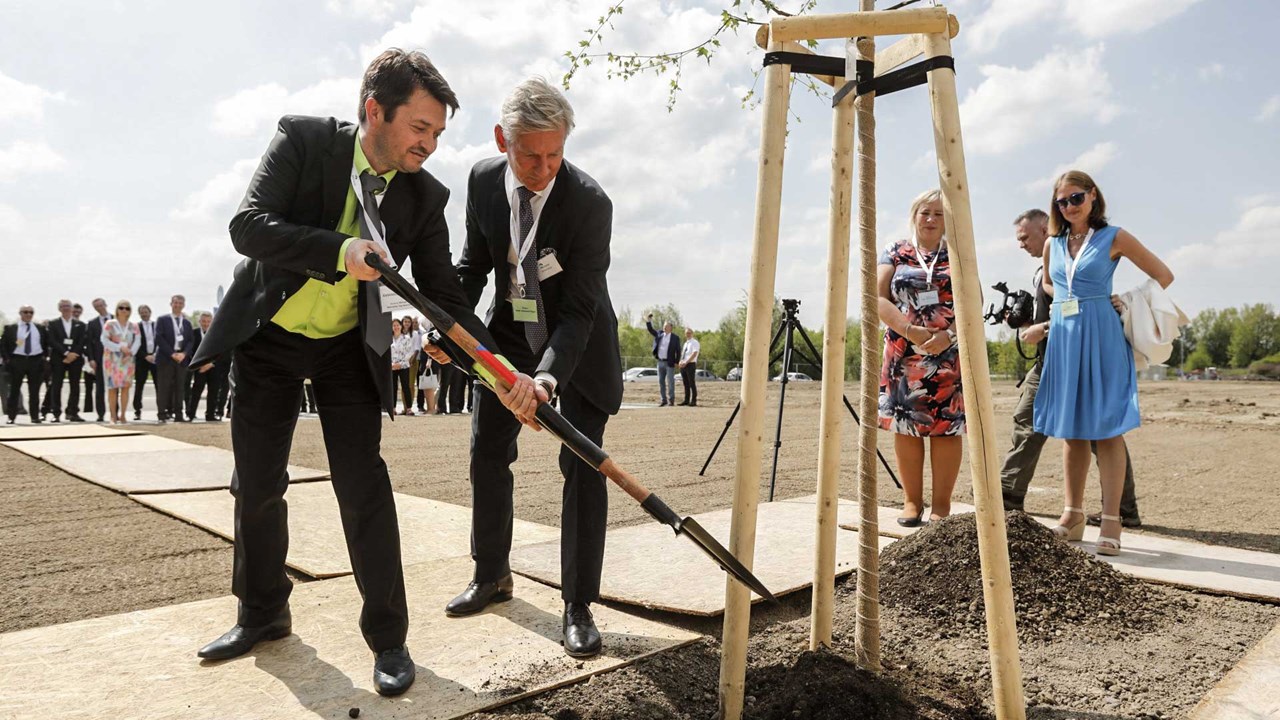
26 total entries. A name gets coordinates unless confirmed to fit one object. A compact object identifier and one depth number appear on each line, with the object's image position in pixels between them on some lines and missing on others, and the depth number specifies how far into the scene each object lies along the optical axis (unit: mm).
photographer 5438
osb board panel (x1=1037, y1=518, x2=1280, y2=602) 3664
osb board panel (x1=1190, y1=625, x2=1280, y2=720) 2387
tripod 6160
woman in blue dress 4469
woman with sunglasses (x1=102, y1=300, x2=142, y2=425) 14344
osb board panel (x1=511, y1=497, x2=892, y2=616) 3406
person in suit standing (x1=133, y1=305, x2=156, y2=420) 14812
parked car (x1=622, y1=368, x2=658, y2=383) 48594
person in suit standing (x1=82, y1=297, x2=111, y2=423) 14930
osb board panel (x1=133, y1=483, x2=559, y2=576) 4172
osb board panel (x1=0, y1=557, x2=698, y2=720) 2400
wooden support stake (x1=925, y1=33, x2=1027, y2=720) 2074
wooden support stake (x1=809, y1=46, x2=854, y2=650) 2504
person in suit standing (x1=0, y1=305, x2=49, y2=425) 14562
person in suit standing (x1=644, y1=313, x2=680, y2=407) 21391
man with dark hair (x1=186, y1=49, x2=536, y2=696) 2555
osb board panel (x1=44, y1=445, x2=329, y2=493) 6449
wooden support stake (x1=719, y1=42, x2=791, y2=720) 2211
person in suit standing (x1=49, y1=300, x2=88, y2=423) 14930
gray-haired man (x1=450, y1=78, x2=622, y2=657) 2857
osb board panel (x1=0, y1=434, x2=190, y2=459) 8906
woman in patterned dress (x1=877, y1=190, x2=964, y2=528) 4738
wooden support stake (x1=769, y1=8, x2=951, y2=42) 2131
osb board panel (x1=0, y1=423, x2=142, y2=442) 10695
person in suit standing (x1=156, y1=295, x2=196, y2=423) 14633
